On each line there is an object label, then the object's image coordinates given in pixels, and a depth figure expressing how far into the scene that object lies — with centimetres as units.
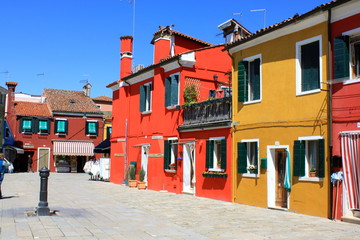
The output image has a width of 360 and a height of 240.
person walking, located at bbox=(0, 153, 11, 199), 1611
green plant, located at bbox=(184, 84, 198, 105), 1970
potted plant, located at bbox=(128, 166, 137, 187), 2416
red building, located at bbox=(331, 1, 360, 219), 1137
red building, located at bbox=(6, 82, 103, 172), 4469
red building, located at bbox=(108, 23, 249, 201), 1750
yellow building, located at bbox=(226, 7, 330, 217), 1250
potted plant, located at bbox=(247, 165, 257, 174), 1507
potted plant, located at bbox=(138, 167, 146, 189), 2277
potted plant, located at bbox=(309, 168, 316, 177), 1265
